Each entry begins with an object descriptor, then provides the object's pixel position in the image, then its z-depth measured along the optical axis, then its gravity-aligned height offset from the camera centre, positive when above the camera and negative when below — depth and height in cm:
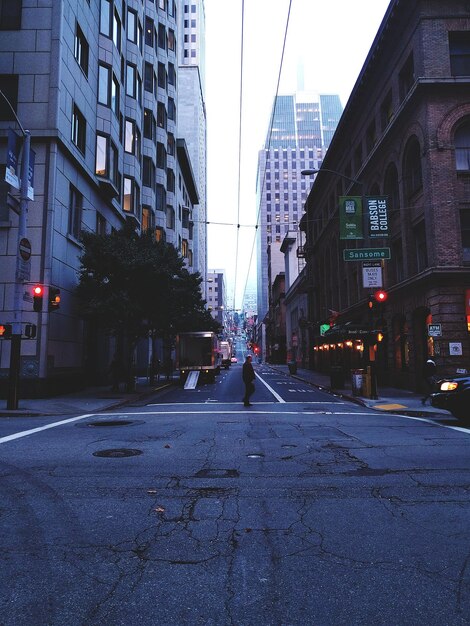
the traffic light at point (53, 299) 1616 +201
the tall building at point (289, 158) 13875 +6228
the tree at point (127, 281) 2192 +378
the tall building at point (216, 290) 19096 +2747
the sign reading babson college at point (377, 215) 1977 +612
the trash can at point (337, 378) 2550 -116
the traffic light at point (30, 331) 1582 +88
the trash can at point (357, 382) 2091 -113
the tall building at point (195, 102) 9862 +5612
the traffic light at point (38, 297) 1600 +205
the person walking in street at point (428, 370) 1680 -48
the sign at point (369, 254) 1916 +429
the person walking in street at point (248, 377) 1691 -77
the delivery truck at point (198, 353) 3225 +27
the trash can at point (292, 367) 4362 -96
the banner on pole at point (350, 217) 2003 +601
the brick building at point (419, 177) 2056 +904
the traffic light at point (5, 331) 1578 +87
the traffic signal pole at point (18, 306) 1564 +171
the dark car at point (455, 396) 1156 -99
